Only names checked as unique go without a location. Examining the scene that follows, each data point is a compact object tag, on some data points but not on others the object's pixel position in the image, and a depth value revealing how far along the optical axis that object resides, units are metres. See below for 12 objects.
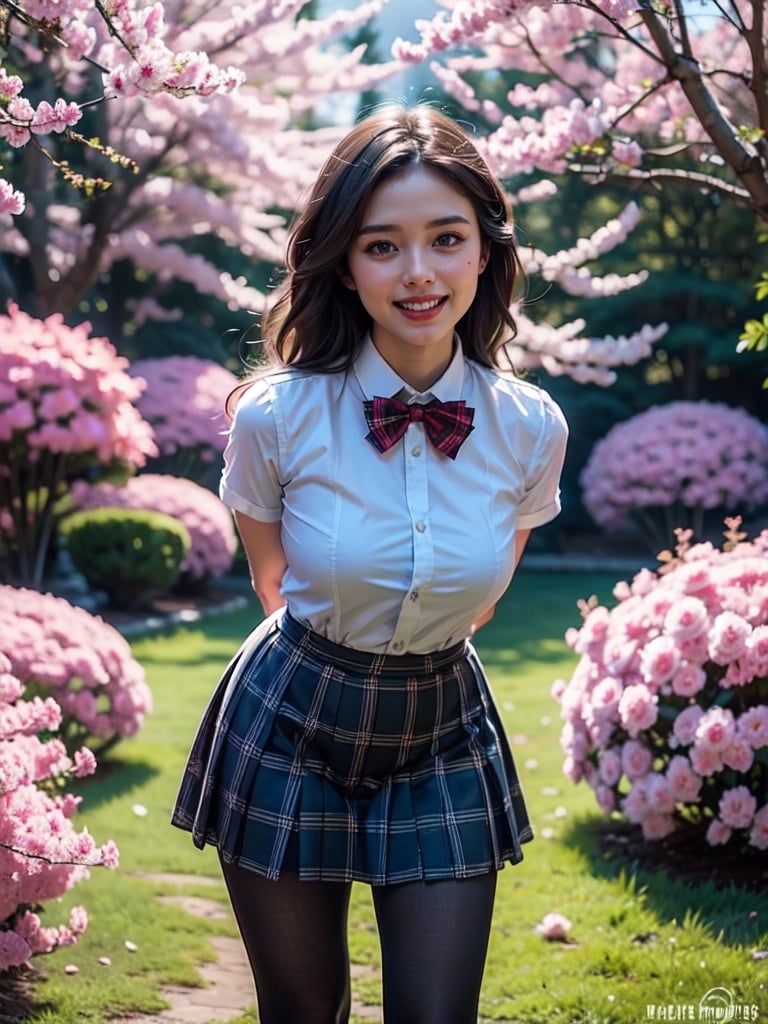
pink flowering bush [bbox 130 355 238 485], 12.38
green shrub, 9.34
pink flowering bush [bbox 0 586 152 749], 4.83
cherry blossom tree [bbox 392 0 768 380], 3.29
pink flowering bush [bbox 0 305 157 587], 8.27
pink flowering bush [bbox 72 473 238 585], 10.36
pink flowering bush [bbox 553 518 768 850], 3.90
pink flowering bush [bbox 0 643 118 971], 3.00
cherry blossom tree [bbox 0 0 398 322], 9.78
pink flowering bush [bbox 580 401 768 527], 12.65
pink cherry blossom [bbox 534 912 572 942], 3.85
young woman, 2.12
